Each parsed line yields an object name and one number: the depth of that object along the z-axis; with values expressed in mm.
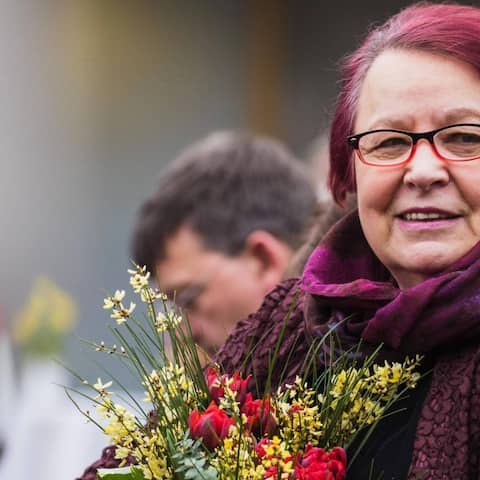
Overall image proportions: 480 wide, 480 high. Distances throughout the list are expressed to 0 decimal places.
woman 4227
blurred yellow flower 12312
